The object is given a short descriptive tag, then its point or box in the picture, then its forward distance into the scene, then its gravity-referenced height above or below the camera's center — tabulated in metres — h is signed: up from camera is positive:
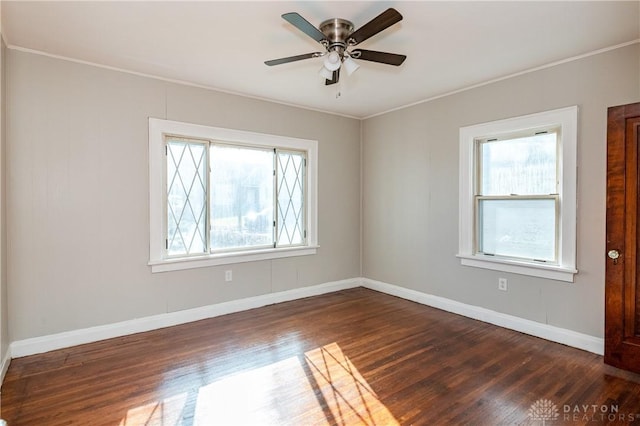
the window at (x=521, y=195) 3.13 +0.13
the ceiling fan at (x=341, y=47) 2.25 +1.14
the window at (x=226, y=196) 3.59 +0.14
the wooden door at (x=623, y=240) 2.59 -0.26
